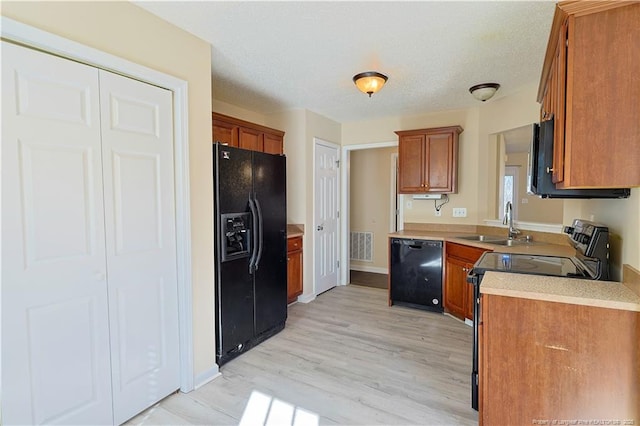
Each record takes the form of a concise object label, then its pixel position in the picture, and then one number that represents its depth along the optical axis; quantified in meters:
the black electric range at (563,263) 1.85
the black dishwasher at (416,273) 3.77
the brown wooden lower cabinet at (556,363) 1.45
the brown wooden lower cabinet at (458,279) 3.38
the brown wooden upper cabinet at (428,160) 3.97
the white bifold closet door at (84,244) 1.50
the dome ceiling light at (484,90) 3.16
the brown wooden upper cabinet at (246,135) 3.32
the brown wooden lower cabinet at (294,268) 3.93
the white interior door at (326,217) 4.41
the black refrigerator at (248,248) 2.57
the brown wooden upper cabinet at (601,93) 1.40
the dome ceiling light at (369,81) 2.76
